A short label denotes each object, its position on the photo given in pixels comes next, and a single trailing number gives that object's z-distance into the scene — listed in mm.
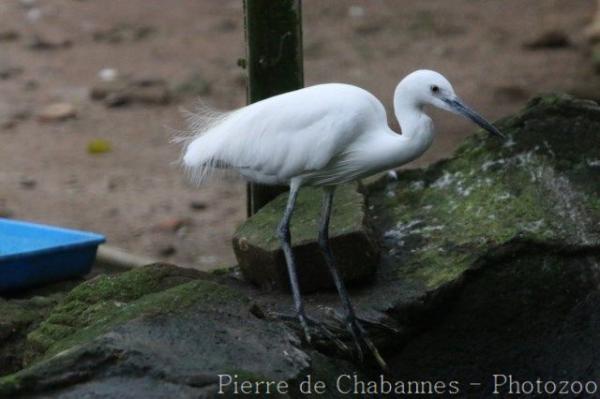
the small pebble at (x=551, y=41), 22719
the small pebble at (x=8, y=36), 23828
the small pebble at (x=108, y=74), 21766
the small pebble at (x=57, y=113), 19922
